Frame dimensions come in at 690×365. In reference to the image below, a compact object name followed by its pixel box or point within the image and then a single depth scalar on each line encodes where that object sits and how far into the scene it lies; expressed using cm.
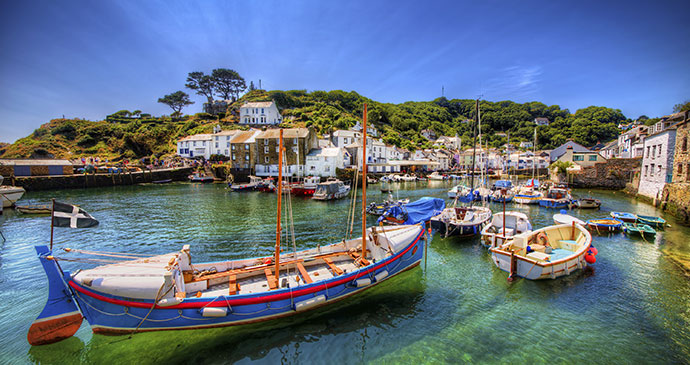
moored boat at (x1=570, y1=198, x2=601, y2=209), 3216
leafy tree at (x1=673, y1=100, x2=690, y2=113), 2753
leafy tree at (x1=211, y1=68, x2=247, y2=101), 11900
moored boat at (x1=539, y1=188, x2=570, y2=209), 3375
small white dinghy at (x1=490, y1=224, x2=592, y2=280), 1323
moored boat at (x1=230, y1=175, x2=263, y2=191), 4900
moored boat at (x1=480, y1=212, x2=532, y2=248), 1859
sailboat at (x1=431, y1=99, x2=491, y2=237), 2061
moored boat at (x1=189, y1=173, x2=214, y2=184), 6214
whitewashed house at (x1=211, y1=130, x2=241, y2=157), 7244
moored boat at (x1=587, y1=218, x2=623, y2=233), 2172
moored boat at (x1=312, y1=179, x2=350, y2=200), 3881
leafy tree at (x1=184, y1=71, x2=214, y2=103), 11419
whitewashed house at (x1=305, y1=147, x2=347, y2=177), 5862
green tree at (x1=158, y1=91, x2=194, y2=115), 11225
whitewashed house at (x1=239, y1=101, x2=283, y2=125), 9412
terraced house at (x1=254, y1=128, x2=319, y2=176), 5791
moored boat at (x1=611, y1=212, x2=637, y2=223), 2287
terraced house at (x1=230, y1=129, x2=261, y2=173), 6191
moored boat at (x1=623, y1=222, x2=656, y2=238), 2017
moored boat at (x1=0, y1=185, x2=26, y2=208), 3044
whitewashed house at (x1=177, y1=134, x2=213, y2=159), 7425
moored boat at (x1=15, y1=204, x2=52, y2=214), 2750
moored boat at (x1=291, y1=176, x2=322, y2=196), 4341
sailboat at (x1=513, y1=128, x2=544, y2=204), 3616
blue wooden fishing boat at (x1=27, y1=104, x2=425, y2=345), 838
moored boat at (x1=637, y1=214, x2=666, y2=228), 2195
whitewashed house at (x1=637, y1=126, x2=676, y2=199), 2791
